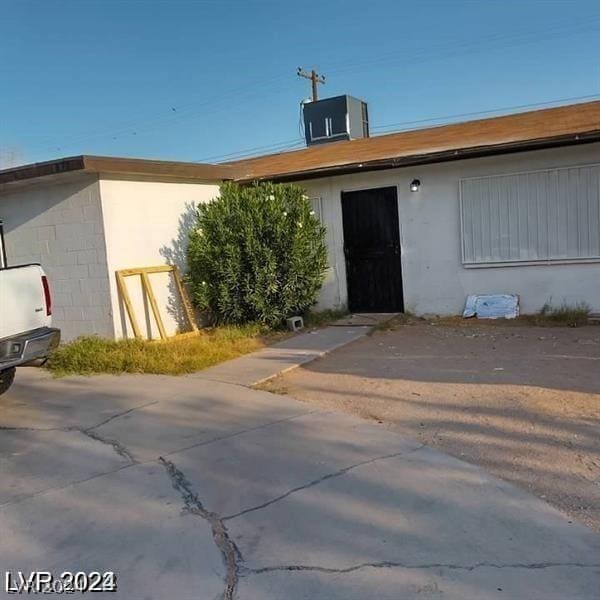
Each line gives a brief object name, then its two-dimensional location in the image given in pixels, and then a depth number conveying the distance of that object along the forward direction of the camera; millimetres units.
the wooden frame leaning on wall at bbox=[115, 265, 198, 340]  8992
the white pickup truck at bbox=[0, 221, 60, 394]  5457
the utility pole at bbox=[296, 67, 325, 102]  28784
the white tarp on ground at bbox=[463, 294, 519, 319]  9758
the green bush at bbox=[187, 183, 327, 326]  9602
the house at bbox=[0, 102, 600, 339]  9031
